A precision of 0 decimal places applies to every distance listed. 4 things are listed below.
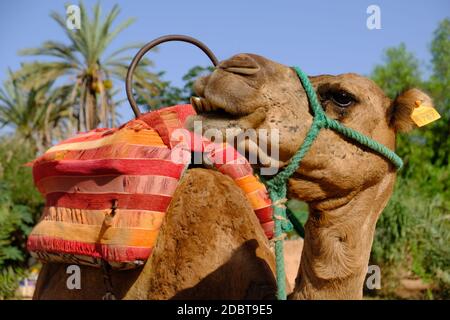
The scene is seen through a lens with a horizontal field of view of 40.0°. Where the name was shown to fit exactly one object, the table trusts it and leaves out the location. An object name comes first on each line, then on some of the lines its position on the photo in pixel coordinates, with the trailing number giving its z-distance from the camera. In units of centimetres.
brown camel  236
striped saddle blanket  326
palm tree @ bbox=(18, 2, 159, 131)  2095
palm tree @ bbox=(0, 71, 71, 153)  2314
